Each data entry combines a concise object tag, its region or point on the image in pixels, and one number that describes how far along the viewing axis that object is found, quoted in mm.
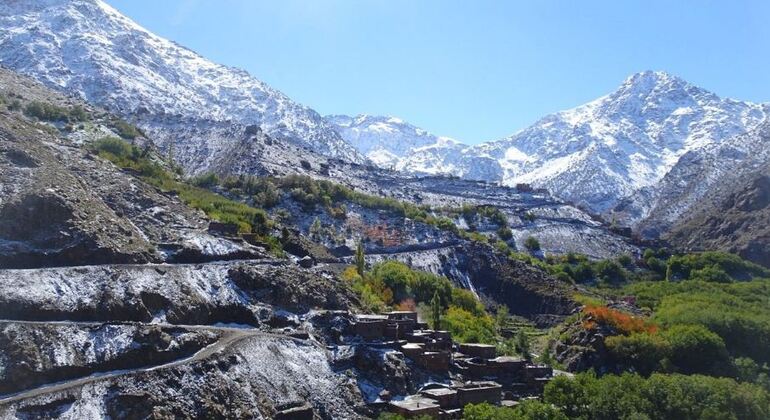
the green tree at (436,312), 72500
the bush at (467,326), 75625
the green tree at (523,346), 75500
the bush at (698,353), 74125
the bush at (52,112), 100000
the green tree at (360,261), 84938
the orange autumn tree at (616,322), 81188
